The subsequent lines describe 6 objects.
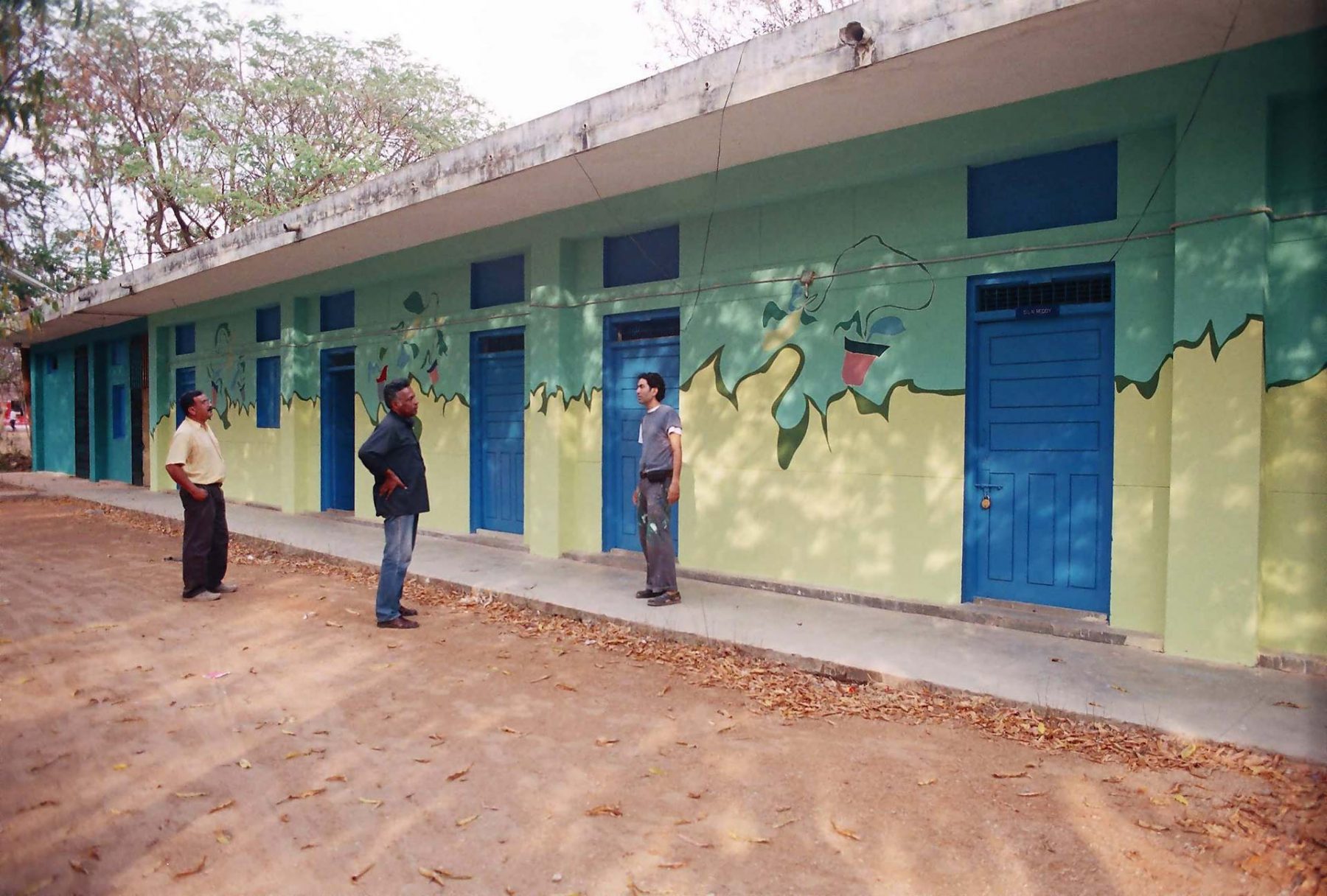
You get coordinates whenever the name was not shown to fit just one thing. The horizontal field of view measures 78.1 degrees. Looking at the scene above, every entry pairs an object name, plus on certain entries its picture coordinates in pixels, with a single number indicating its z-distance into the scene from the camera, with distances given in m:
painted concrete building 4.72
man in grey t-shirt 6.29
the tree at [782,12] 15.71
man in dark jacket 5.78
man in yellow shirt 6.67
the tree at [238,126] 17.80
